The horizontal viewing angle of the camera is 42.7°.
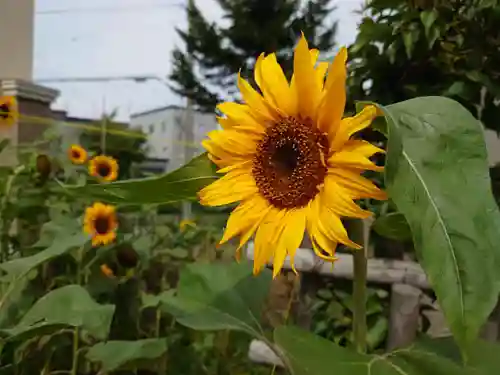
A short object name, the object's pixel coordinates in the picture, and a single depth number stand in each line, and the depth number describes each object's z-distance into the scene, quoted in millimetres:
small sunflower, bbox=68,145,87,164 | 1159
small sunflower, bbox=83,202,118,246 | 875
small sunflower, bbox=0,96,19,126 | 943
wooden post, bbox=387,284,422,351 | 712
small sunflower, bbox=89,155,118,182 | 1148
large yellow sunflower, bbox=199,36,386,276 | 301
